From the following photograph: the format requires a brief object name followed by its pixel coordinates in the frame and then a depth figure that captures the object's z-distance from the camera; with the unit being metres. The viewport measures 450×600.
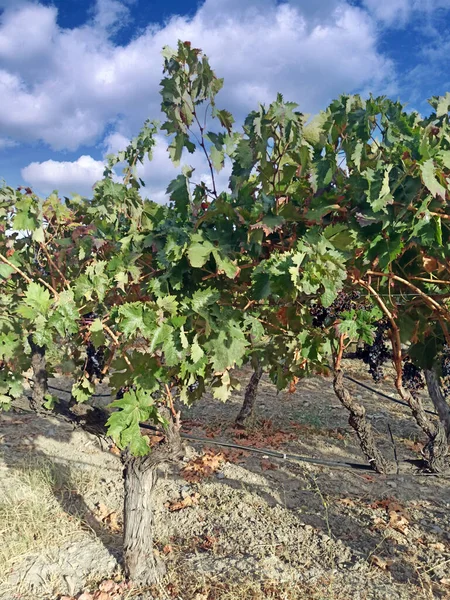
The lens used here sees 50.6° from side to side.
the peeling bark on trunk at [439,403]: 5.91
